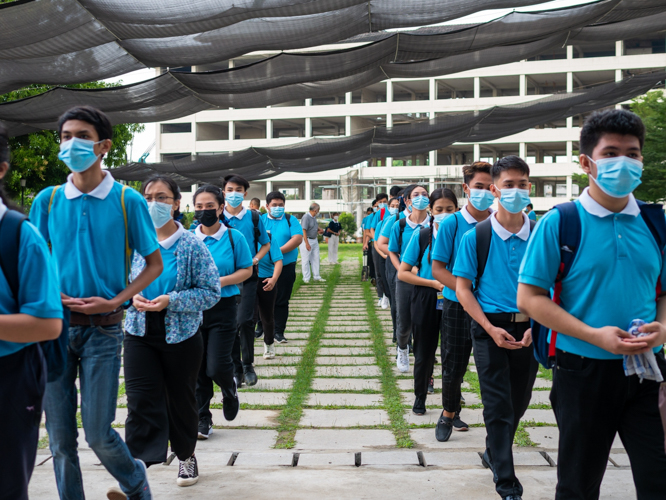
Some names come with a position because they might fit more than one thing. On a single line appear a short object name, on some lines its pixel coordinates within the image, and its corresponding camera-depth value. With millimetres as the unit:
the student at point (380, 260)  12148
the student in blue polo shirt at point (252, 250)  6932
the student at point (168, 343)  3850
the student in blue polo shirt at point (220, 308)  5102
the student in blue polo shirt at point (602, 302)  2570
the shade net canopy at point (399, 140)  11680
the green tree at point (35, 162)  21825
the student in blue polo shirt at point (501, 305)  3896
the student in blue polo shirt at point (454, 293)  4727
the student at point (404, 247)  7035
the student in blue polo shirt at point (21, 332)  2336
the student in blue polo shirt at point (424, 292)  5771
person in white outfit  16366
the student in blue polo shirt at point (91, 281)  3225
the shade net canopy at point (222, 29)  5844
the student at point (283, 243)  8898
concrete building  49125
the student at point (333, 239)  20641
